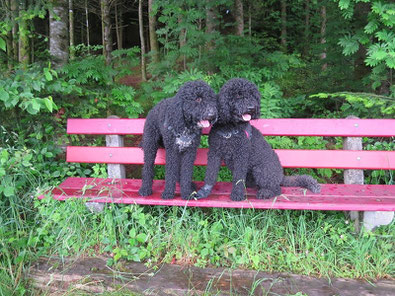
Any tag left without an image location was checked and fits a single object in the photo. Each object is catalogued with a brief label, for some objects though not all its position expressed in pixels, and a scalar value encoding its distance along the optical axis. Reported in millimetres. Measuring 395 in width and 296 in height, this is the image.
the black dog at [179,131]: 2439
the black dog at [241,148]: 2479
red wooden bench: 2666
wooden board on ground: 2326
